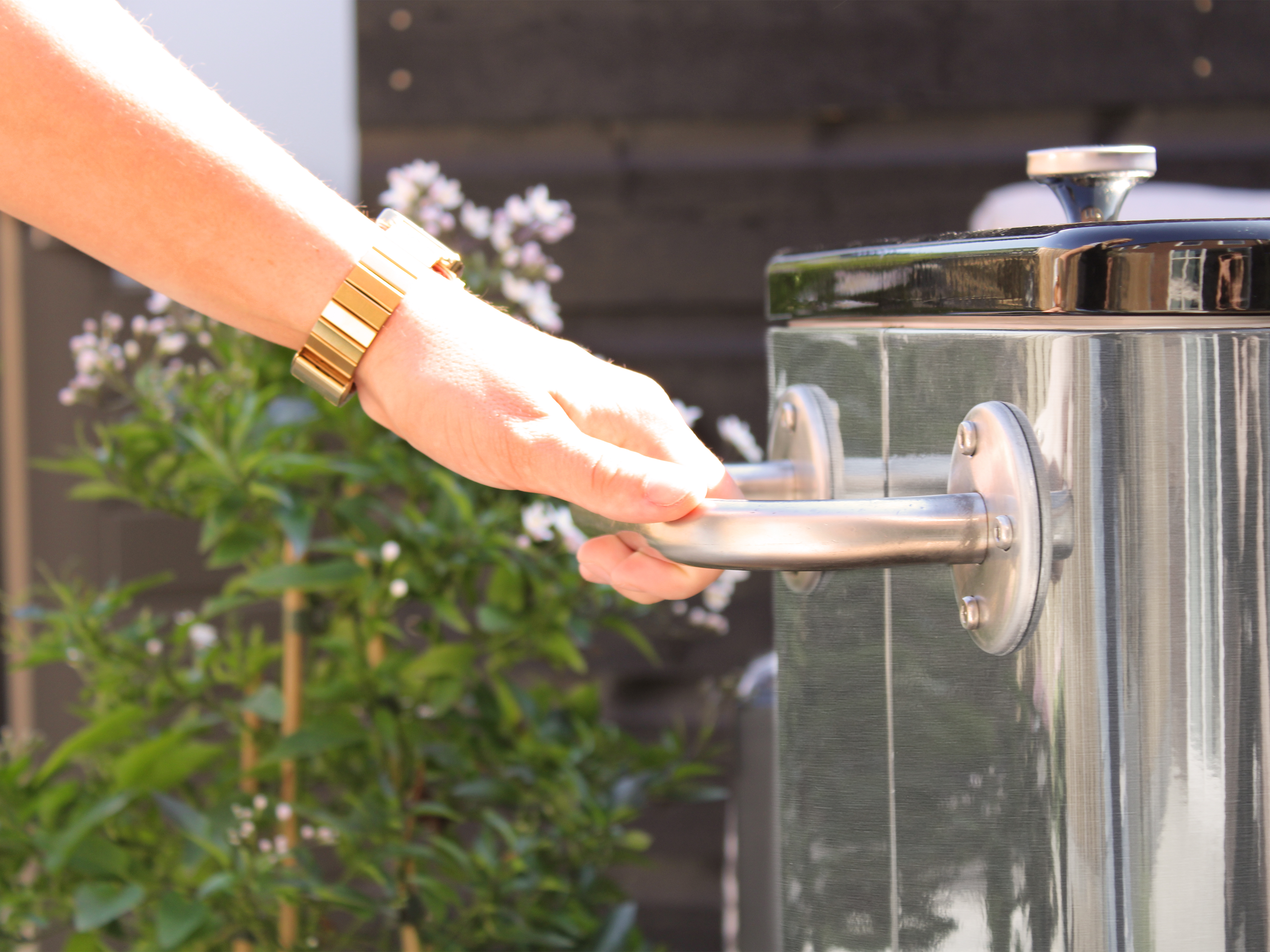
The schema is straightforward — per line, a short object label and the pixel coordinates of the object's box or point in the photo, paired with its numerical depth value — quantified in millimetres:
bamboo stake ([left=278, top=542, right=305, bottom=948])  2178
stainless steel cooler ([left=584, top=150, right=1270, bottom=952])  1260
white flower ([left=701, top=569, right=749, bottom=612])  2303
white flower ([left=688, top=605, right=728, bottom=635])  2320
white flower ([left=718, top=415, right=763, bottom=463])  2255
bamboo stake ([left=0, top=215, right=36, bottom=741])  3325
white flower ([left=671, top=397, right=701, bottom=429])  2280
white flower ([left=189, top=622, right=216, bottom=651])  2193
